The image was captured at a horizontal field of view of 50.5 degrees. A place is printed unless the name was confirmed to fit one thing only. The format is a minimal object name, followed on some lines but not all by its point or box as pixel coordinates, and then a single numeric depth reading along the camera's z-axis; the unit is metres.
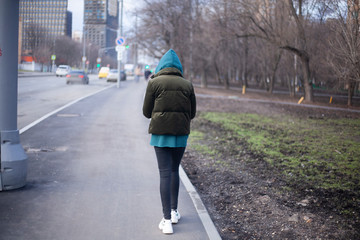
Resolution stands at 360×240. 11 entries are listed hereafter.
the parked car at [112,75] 47.83
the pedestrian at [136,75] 56.55
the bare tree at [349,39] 9.70
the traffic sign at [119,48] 34.34
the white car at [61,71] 50.76
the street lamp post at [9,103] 5.34
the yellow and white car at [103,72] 58.62
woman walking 4.15
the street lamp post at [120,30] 35.31
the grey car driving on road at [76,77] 35.03
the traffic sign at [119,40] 33.75
